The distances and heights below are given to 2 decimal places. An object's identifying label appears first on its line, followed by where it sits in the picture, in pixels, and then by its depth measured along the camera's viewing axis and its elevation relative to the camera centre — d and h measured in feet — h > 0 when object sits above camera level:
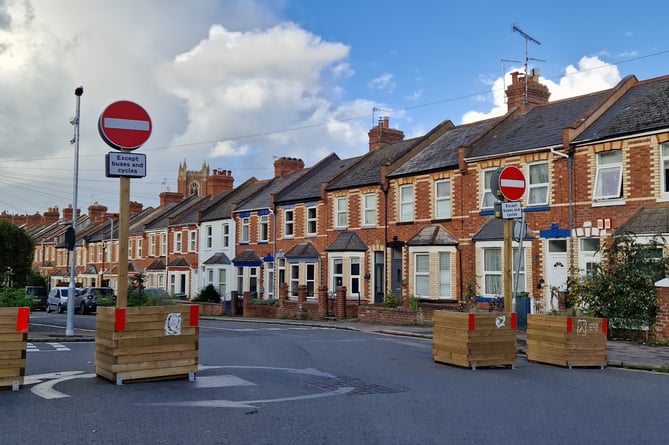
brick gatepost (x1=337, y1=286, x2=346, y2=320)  100.42 -4.38
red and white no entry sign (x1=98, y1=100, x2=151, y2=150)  35.04 +7.71
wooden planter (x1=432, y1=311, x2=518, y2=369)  42.32 -4.15
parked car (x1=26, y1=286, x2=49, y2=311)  162.40 -5.60
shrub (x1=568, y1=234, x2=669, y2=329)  61.21 -1.00
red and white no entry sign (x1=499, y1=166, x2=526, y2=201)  44.65 +6.06
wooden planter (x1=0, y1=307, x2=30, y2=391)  32.45 -3.55
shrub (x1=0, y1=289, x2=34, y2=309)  67.40 -2.79
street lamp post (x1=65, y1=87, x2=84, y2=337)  70.33 +9.38
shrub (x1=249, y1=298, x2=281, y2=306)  118.32 -5.20
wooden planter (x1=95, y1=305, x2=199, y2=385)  33.27 -3.56
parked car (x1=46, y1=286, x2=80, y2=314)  154.43 -6.45
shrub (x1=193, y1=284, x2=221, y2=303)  141.75 -4.91
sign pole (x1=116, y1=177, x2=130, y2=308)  34.19 +1.56
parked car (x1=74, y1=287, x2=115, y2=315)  141.38 -5.86
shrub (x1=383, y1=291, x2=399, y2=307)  95.25 -3.81
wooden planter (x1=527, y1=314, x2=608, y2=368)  43.91 -4.40
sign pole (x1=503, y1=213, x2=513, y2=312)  44.57 +0.38
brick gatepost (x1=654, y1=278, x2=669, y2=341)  58.29 -3.26
